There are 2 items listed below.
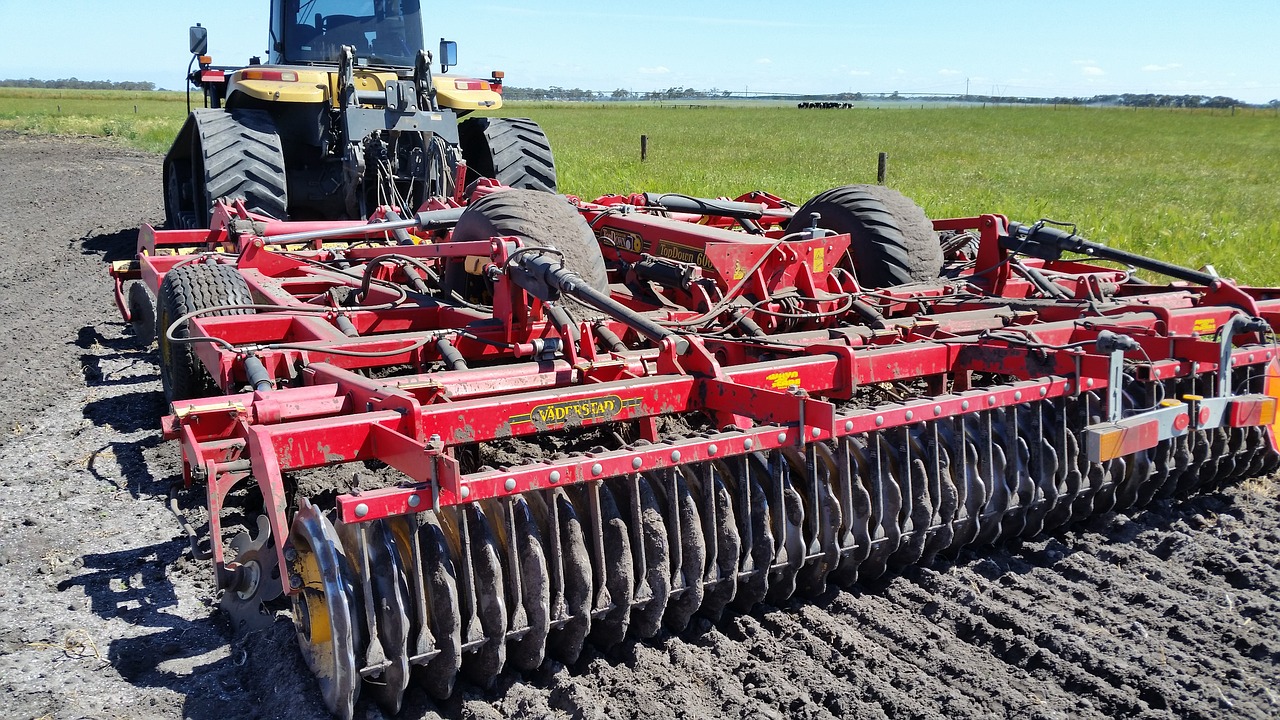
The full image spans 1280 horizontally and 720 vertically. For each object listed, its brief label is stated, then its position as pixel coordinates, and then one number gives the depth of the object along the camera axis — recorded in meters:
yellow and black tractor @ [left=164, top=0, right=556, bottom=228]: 7.36
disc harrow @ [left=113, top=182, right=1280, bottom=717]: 2.77
